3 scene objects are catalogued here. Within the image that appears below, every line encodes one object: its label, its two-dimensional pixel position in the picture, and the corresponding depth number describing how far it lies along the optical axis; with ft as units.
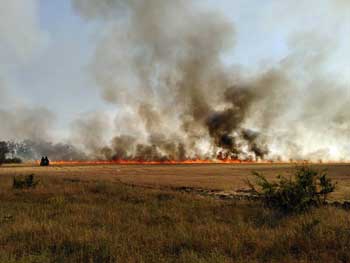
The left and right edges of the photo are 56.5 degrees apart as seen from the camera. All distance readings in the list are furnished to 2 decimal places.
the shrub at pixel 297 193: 45.01
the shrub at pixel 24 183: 76.28
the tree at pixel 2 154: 299.40
